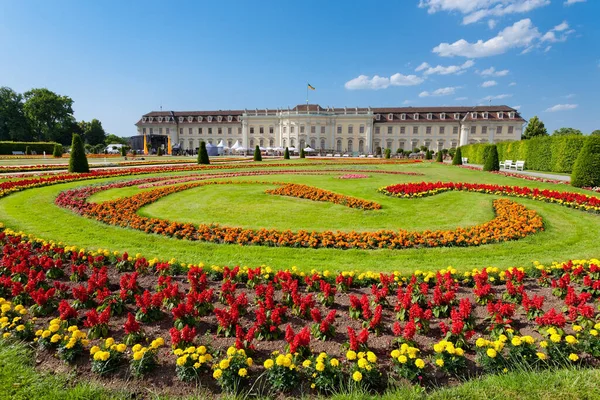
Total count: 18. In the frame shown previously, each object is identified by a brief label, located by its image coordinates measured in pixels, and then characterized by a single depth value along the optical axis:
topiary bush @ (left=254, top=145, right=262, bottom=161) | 35.75
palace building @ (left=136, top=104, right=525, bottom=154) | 71.50
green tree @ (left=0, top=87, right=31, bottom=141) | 63.88
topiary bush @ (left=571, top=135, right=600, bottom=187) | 13.37
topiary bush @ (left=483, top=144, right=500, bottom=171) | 22.25
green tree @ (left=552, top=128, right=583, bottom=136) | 87.75
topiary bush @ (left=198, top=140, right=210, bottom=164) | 28.20
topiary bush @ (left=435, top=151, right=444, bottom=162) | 39.65
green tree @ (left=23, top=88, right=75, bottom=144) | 65.94
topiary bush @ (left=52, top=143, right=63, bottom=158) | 36.94
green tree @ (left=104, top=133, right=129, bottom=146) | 87.56
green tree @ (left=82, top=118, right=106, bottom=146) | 81.00
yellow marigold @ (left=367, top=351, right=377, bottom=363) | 2.72
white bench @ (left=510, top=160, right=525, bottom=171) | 22.89
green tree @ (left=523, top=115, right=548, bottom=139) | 66.31
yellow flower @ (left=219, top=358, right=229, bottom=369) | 2.66
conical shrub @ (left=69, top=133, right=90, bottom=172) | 19.22
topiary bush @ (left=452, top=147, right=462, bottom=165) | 31.80
